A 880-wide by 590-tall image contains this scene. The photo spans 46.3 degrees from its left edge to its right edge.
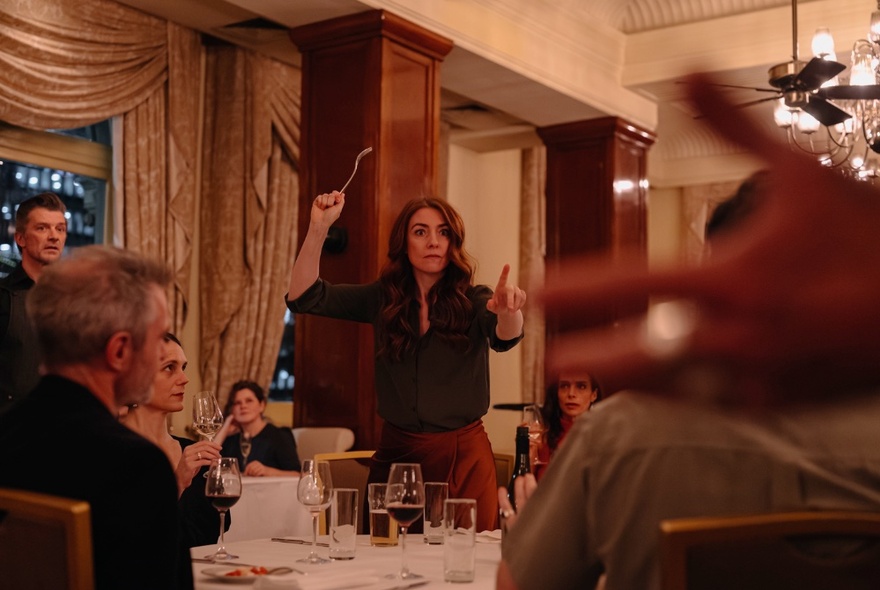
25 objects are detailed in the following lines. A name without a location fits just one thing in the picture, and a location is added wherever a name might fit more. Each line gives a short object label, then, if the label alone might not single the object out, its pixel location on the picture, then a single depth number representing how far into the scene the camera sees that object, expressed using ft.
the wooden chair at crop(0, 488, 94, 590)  4.18
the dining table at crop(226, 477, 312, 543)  12.91
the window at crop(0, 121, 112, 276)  17.37
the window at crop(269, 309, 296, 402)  21.85
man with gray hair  4.40
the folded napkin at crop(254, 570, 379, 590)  5.95
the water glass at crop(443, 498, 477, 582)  6.23
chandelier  13.58
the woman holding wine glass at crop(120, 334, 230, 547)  8.04
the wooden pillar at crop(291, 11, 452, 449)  16.81
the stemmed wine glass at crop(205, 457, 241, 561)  7.18
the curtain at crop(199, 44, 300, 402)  19.74
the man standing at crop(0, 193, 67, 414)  12.03
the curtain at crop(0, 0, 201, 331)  16.79
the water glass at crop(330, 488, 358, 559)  7.13
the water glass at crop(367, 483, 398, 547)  7.52
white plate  6.07
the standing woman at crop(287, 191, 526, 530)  9.73
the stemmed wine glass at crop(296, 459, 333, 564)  7.30
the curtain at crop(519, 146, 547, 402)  27.53
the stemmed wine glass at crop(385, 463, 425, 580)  6.71
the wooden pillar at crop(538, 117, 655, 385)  24.03
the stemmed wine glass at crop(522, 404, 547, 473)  8.91
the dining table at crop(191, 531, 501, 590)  6.07
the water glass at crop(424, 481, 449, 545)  7.41
